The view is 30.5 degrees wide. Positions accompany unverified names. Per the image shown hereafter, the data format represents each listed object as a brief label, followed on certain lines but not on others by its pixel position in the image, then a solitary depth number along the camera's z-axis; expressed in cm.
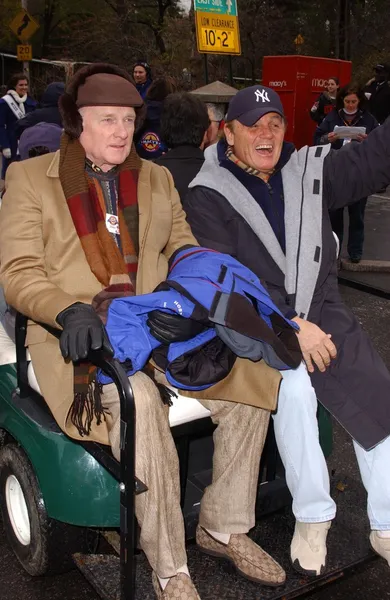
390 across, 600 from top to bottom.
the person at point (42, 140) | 368
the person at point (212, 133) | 452
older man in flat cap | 213
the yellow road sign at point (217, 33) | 1094
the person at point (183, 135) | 377
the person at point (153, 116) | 619
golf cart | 222
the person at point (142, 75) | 802
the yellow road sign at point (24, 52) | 1812
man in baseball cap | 236
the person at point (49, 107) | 579
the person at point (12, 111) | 871
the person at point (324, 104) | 1102
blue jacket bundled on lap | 207
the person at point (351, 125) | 692
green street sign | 1093
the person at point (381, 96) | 1128
